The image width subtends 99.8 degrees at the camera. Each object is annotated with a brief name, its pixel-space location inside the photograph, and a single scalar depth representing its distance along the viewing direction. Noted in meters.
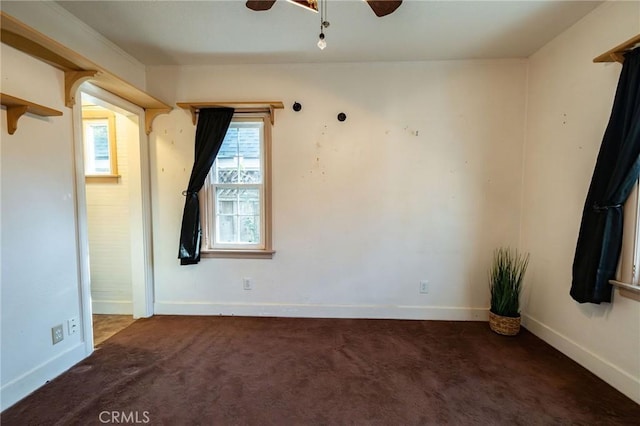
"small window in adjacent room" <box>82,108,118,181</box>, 2.87
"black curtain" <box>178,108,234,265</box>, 2.74
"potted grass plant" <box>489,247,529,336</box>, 2.45
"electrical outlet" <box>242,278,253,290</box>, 2.89
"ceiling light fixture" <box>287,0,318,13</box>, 1.44
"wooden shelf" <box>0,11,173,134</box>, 1.48
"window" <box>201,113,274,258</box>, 2.84
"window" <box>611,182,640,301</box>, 1.73
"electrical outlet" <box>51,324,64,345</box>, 1.90
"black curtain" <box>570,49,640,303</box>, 1.67
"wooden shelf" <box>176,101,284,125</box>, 2.65
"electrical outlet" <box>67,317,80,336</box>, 2.01
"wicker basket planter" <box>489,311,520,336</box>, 2.44
